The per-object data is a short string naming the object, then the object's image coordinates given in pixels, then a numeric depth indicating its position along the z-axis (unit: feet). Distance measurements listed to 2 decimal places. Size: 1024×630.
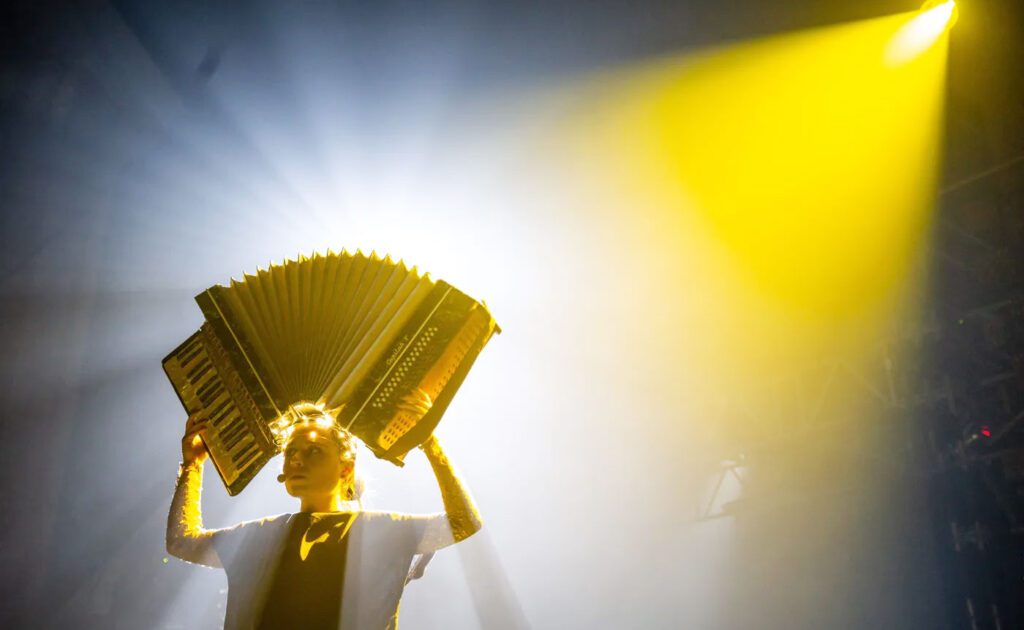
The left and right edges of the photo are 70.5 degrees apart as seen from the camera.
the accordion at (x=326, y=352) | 6.93
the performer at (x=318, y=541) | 6.61
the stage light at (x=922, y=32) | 18.60
